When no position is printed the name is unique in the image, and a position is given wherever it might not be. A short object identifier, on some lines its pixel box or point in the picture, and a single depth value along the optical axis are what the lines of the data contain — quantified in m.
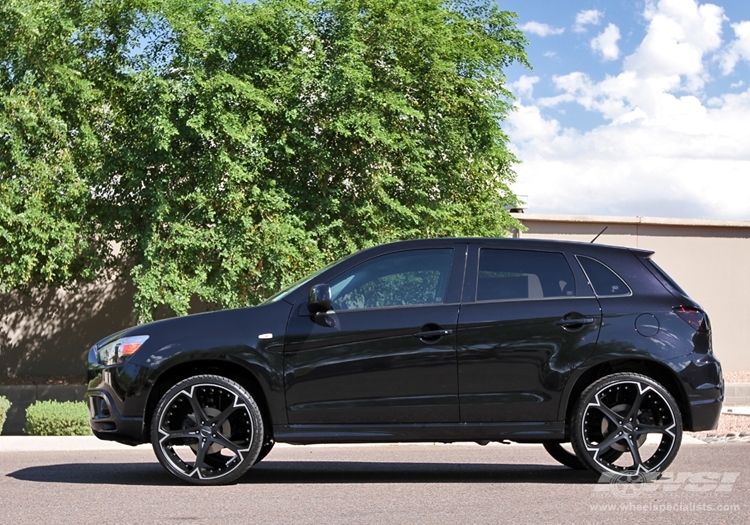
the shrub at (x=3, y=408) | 13.27
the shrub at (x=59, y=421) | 13.12
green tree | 15.95
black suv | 7.71
